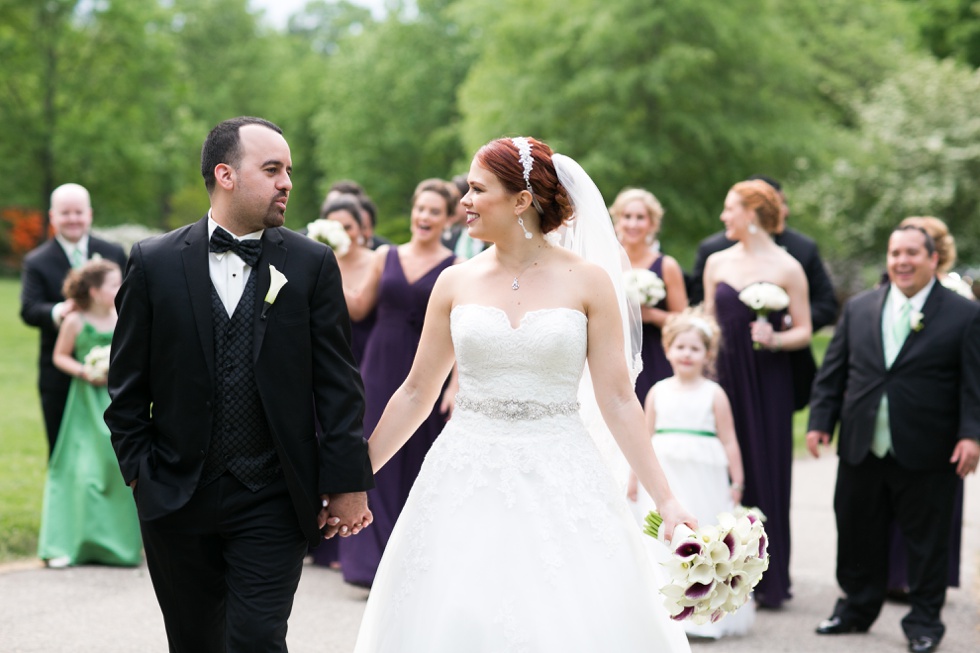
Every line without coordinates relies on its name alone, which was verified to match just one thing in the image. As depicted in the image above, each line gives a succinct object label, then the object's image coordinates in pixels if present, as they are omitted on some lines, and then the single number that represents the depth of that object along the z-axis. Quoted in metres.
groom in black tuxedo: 4.24
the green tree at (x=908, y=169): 30.17
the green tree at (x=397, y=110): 49.28
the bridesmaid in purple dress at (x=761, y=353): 8.43
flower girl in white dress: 7.71
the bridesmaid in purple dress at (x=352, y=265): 8.95
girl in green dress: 8.52
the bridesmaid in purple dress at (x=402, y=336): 8.34
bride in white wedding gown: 4.40
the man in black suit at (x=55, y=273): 9.16
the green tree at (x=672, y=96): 29.80
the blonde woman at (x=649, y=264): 8.69
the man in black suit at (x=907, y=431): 7.34
